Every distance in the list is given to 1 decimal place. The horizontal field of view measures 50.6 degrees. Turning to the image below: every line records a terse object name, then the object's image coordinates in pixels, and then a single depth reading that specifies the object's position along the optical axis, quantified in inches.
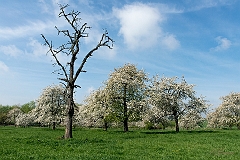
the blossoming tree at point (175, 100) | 1930.4
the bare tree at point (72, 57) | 1195.3
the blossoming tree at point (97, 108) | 1989.3
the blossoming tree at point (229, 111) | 2628.0
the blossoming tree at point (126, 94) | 1900.8
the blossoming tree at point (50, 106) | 2672.2
